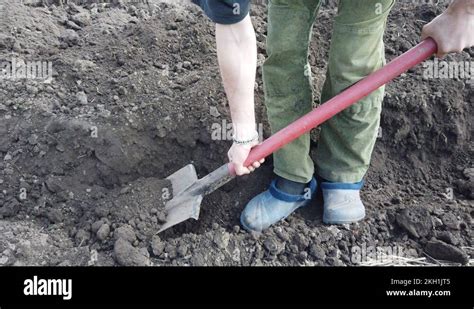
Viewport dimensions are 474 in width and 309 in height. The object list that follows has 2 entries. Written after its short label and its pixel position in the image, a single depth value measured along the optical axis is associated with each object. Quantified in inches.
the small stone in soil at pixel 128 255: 94.4
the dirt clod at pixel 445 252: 98.3
